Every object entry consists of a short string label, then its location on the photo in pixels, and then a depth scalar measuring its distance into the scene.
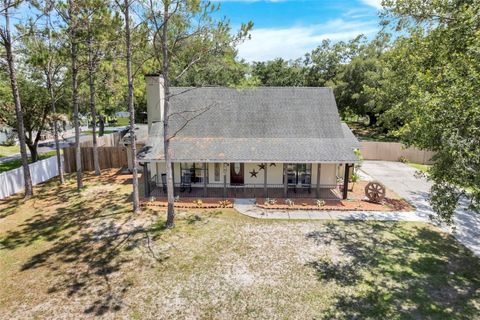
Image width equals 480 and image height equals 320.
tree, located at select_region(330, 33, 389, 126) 36.48
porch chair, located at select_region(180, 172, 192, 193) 18.16
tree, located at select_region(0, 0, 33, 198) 14.86
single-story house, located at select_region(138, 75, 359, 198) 16.80
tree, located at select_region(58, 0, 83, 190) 15.97
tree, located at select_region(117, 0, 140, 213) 12.90
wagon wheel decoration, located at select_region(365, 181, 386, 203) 16.38
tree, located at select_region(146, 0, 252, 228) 11.91
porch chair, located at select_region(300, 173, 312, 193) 18.34
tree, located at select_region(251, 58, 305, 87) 54.70
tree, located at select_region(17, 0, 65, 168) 16.86
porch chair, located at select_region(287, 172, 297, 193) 18.17
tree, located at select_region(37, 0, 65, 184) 16.25
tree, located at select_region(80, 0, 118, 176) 13.88
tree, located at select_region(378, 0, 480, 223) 6.98
